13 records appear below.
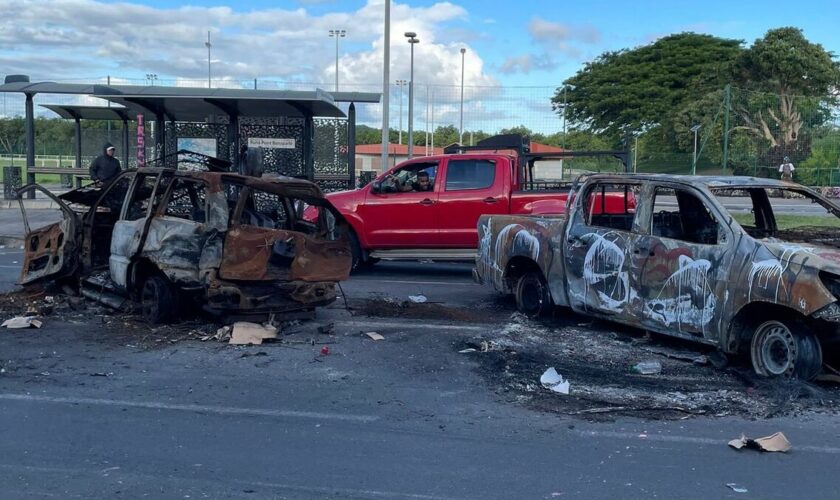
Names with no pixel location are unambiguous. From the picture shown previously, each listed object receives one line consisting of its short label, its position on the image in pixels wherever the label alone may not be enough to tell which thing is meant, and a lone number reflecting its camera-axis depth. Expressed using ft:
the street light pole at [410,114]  92.58
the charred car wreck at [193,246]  27.22
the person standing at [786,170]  103.65
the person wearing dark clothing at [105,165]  51.11
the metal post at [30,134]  71.41
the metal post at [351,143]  66.39
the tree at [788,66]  136.36
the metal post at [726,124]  100.73
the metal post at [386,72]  72.43
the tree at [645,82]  171.53
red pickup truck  40.65
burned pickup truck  21.08
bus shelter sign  66.23
